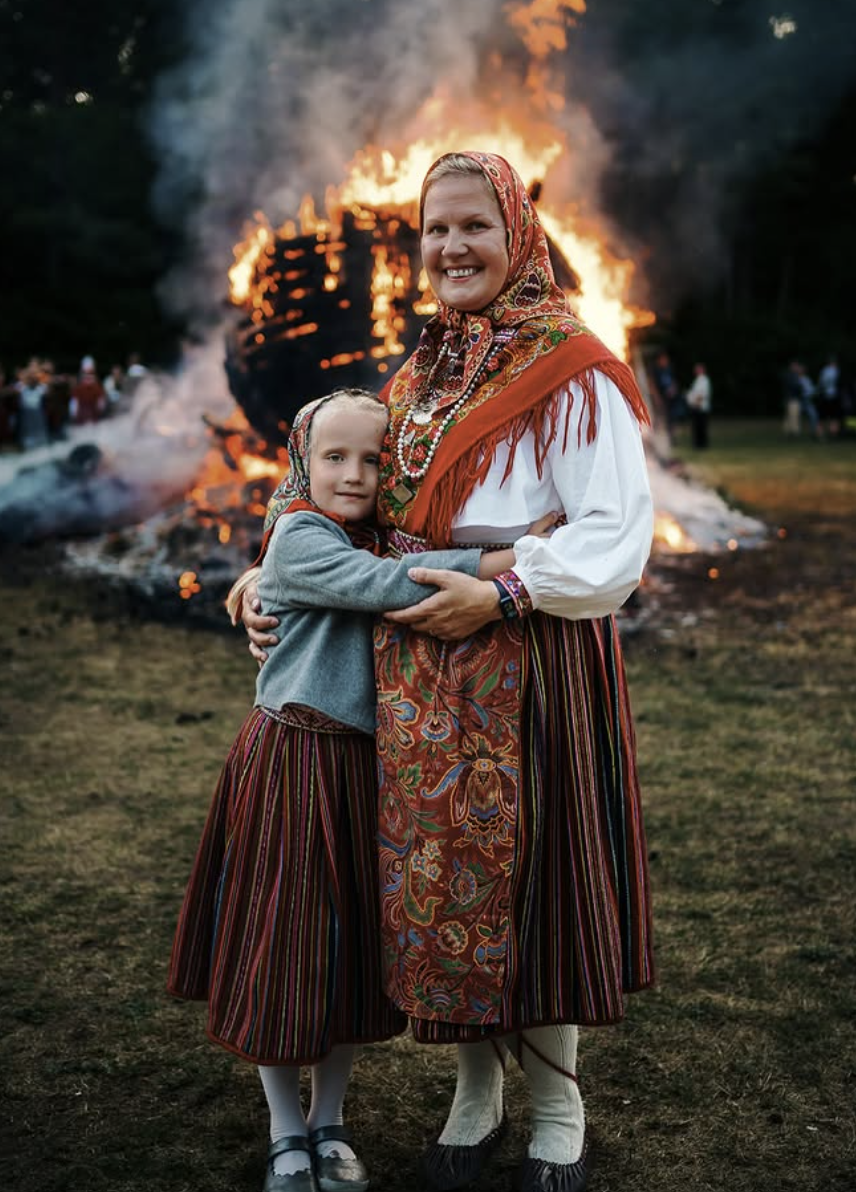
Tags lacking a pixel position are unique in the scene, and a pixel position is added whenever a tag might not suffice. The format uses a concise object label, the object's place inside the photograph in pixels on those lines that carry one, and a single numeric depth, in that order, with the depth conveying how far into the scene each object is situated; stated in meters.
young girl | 2.41
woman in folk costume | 2.33
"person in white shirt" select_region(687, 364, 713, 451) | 20.17
